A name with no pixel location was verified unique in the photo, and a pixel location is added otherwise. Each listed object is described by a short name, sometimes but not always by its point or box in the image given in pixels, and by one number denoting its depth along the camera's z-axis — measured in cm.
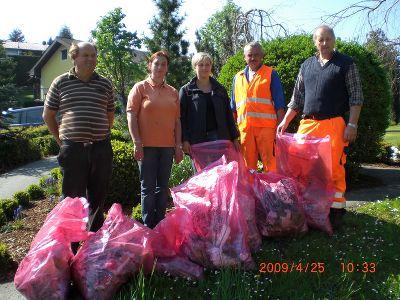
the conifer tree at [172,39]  1953
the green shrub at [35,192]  665
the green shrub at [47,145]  1280
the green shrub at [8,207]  555
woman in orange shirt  370
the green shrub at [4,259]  352
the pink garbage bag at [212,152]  398
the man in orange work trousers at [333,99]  381
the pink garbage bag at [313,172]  385
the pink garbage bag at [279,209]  369
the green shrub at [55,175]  719
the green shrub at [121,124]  1488
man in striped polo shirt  342
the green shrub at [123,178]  532
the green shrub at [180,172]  563
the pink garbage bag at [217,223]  309
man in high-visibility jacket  424
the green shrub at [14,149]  1045
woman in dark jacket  393
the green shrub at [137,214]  446
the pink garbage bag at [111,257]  270
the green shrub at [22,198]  611
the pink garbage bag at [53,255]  263
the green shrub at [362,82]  600
